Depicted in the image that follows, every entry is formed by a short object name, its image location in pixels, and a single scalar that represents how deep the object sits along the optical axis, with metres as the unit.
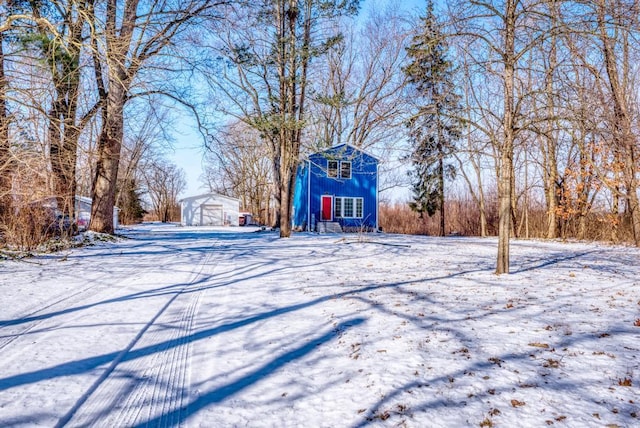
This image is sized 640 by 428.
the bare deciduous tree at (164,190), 53.50
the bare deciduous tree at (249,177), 38.72
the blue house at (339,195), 24.05
